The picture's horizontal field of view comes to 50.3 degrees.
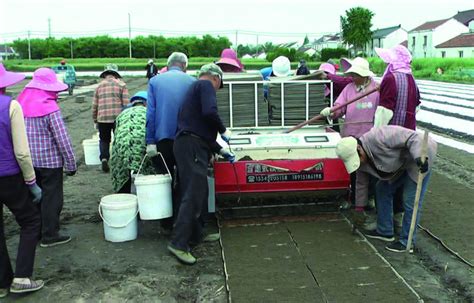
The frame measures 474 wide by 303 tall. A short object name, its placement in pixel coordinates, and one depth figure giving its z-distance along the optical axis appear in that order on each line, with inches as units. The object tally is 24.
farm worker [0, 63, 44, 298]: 156.2
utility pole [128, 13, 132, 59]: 2972.4
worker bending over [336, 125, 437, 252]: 185.2
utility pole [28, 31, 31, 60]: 2972.4
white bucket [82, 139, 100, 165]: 311.7
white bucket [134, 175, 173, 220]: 201.9
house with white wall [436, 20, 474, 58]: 2573.8
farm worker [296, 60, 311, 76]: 470.3
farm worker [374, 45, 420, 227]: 216.5
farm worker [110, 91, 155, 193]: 221.3
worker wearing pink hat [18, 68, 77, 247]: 194.9
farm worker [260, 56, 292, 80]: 340.8
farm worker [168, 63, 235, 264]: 191.5
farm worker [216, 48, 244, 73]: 320.5
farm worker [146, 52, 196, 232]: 209.3
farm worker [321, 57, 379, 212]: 236.8
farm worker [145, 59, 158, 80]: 1007.6
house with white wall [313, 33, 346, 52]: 4468.5
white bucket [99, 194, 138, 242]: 207.3
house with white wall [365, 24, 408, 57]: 3523.6
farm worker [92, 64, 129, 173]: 314.0
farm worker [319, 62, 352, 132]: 279.7
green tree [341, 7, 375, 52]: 2972.4
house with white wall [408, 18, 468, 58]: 3016.7
